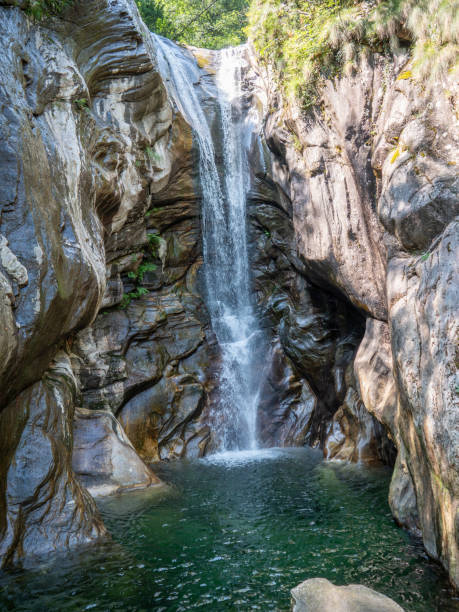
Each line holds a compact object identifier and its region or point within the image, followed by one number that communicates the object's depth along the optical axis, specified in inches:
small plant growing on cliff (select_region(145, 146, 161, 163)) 477.6
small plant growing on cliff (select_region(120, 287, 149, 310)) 513.9
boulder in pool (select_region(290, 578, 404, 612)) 141.4
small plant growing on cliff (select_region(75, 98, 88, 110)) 320.6
